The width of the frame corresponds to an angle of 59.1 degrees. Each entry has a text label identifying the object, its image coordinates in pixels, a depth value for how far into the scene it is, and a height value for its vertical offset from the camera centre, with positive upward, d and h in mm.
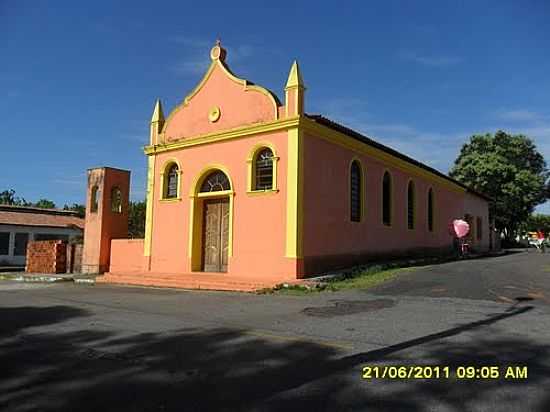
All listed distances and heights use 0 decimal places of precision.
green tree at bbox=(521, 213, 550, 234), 72562 +6027
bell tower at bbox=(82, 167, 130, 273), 19625 +1808
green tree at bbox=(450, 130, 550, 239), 38719 +7312
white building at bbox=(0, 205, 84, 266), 31953 +1972
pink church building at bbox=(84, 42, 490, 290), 13906 +2138
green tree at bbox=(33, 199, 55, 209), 61944 +7048
